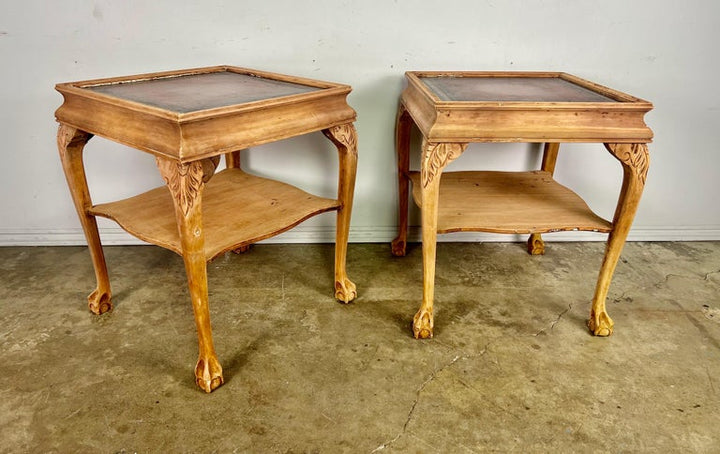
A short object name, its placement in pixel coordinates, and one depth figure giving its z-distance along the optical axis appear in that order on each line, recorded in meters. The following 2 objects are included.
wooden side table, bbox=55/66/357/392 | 1.60
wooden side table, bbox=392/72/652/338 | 1.83
